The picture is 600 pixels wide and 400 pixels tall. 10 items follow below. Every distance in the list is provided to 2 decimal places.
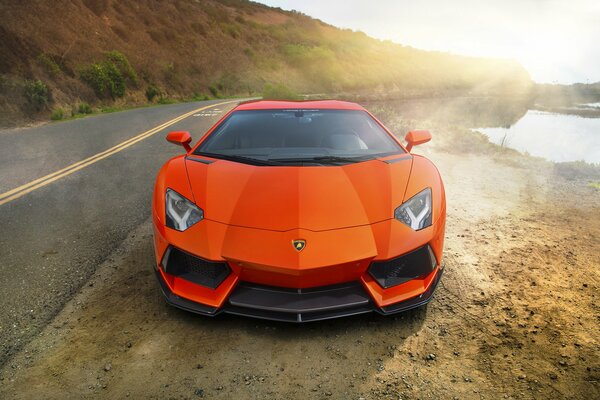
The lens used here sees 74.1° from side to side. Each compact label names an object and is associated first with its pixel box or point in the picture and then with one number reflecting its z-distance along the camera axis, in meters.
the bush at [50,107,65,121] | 16.33
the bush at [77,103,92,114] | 18.95
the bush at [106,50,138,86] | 26.69
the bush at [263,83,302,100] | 25.21
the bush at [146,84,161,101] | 27.70
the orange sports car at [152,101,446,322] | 2.31
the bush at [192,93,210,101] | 33.16
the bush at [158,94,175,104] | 28.55
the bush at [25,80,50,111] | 16.34
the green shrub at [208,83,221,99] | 36.09
